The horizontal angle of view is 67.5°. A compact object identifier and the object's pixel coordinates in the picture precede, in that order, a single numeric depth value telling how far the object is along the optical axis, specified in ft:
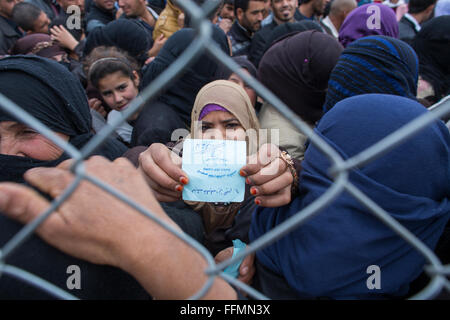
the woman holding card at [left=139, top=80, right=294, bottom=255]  3.56
